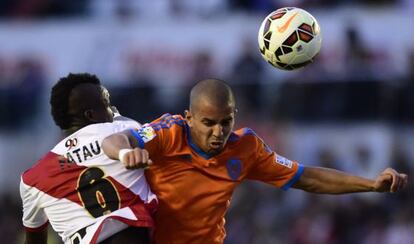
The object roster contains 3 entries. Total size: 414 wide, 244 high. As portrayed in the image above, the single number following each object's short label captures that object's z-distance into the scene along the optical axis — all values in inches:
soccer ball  716.7
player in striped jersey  586.2
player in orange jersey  607.8
